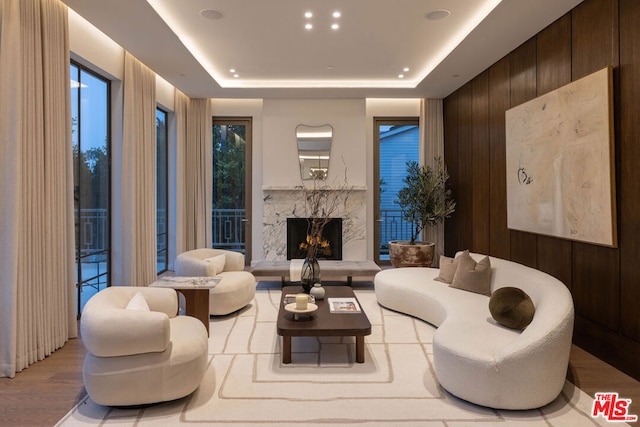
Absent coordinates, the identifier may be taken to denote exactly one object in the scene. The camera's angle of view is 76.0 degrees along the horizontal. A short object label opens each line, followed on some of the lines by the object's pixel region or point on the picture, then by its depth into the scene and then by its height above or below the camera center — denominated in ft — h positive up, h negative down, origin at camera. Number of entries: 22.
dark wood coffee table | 10.08 -2.93
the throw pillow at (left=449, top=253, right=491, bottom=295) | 13.38 -2.24
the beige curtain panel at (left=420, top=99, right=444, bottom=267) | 23.93 +4.32
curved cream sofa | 8.07 -2.97
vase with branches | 23.80 +0.80
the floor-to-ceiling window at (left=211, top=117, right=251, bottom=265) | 24.80 +1.75
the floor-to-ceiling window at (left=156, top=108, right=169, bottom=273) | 21.74 +1.15
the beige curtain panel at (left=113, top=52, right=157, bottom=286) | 16.38 +1.24
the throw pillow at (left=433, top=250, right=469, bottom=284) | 14.71 -2.22
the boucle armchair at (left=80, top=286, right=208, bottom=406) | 7.84 -2.90
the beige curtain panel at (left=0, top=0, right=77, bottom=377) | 9.92 +0.72
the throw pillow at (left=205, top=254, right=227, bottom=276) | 15.20 -1.94
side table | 11.82 -2.50
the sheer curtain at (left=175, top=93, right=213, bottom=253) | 23.73 +2.44
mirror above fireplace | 24.06 +3.70
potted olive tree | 21.57 +0.09
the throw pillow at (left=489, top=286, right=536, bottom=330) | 9.60 -2.39
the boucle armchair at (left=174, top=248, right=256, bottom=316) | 14.14 -2.41
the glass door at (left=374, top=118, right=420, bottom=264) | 25.04 +2.97
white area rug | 7.89 -3.99
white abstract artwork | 10.82 +1.39
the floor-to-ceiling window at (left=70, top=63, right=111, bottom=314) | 14.26 +1.25
